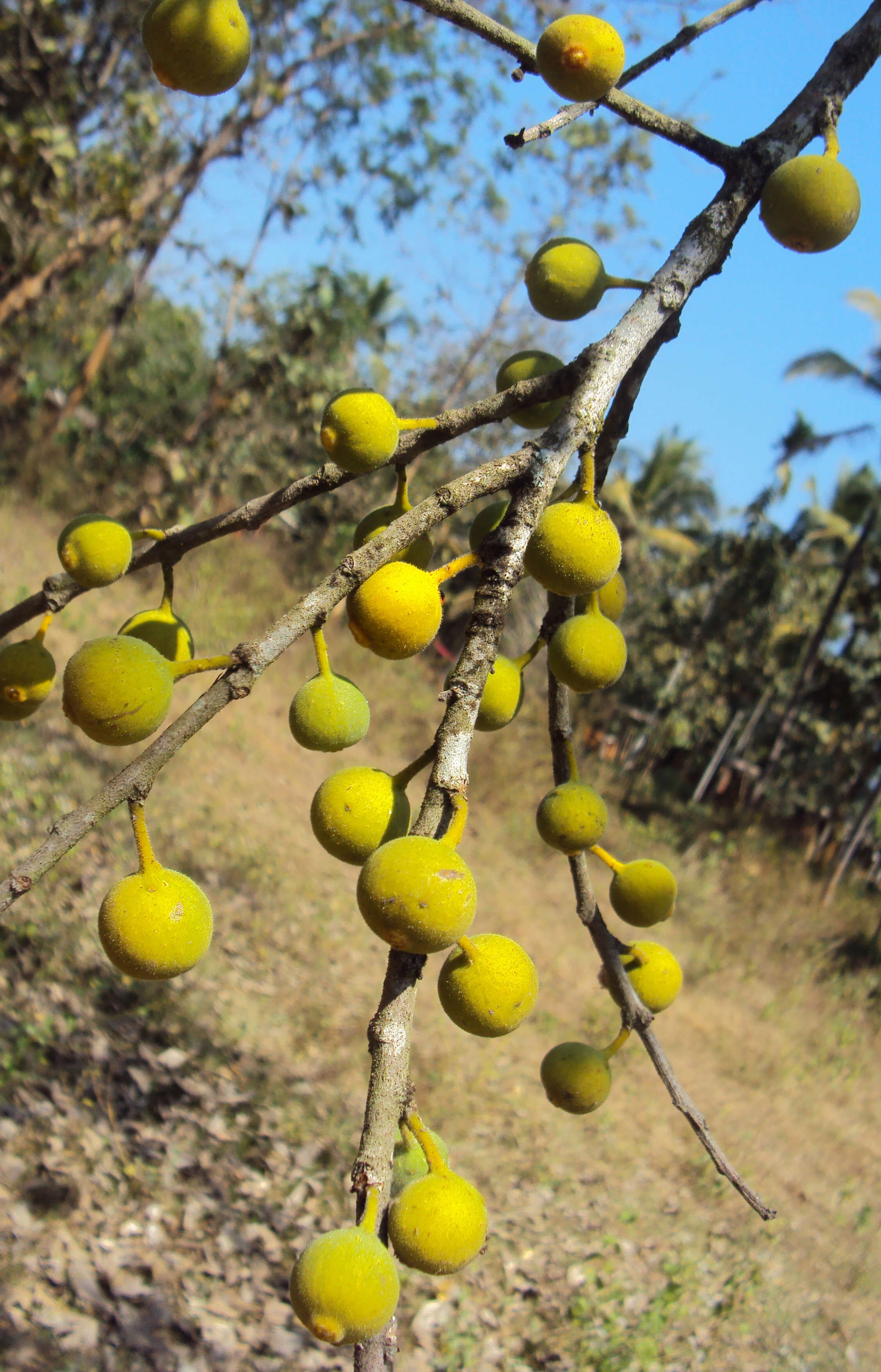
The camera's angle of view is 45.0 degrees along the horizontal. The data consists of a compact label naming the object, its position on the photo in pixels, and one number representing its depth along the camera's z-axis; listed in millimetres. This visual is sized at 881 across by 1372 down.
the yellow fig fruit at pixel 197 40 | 169
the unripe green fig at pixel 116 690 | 159
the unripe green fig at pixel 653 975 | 235
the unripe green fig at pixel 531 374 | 217
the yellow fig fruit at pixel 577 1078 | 219
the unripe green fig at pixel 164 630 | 205
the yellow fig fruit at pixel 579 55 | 189
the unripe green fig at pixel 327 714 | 187
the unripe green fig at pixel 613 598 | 240
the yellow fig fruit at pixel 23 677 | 200
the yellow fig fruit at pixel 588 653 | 202
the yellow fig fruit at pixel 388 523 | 200
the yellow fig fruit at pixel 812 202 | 204
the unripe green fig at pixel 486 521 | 209
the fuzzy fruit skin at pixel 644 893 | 235
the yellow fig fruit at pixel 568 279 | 230
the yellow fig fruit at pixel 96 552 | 196
